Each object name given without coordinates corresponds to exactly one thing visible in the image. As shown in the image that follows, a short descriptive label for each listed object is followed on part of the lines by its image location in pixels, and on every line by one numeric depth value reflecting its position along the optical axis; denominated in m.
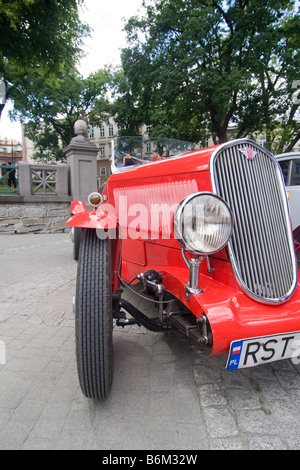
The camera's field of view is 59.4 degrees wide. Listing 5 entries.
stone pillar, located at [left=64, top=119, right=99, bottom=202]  8.66
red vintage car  1.43
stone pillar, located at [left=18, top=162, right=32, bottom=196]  8.31
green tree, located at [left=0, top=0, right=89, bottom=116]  5.15
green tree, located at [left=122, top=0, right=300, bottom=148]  10.80
